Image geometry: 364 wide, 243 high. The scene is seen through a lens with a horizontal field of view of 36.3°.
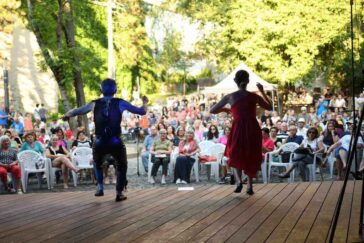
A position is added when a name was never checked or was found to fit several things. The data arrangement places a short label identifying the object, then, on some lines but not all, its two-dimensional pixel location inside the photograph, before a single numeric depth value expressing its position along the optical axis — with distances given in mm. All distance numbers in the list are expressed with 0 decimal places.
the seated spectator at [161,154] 11719
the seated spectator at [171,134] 13180
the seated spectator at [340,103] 21789
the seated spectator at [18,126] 16703
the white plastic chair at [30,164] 11023
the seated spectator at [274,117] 16864
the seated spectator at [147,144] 12391
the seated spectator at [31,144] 11344
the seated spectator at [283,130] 12820
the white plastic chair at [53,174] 11240
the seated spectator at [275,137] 11984
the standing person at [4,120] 17005
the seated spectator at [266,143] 11188
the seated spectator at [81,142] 12076
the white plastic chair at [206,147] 12031
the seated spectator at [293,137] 11330
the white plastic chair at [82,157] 11570
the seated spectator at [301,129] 13197
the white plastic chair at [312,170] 10656
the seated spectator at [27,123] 18453
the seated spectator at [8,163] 10414
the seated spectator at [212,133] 13202
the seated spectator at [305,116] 16998
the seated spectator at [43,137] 13367
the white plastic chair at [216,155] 11672
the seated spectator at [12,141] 11602
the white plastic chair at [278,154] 10969
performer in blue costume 6289
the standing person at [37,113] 23347
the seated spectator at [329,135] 11969
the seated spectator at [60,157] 11172
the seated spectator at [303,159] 10414
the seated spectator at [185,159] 11367
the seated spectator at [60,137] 11667
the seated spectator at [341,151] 10328
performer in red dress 6590
